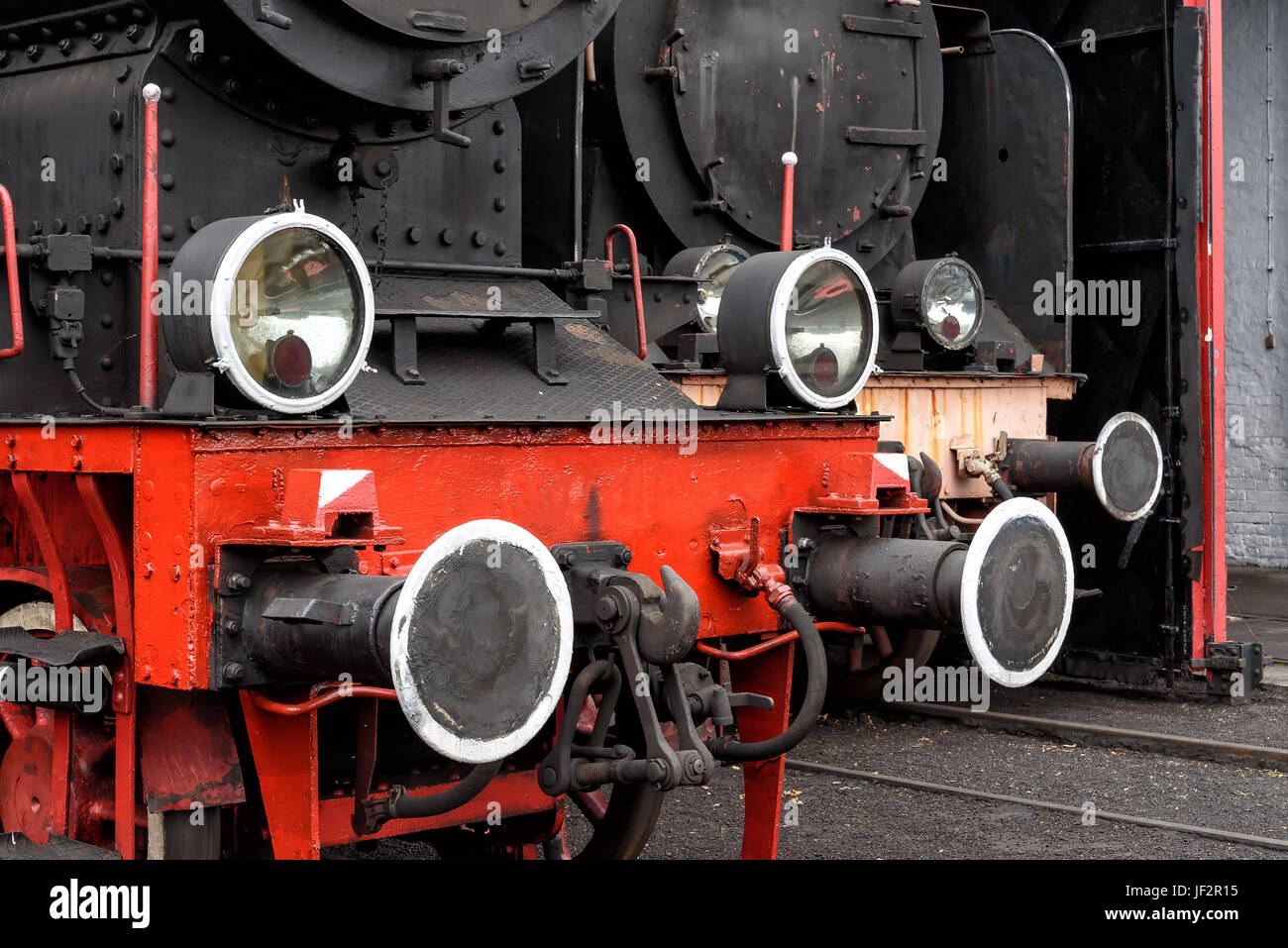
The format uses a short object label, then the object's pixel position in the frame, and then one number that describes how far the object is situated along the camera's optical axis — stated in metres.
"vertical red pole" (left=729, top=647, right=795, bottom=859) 3.92
